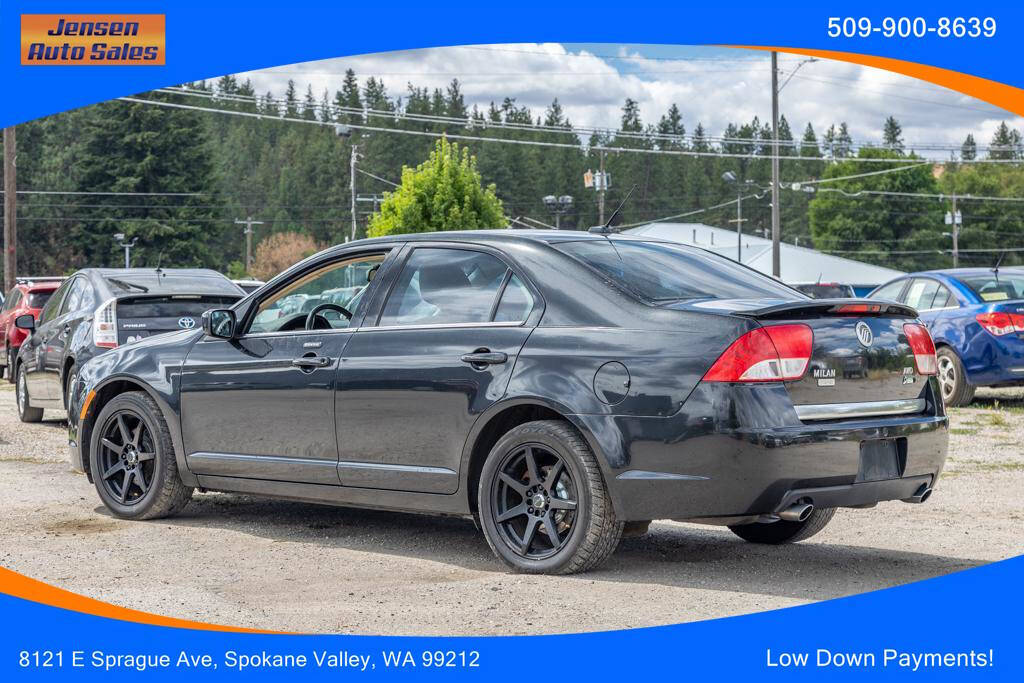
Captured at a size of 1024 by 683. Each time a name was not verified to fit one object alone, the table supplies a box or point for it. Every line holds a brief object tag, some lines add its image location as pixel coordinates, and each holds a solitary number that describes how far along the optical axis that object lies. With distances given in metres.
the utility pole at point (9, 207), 33.62
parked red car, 17.47
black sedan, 5.77
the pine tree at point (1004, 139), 142.38
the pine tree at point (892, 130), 139.88
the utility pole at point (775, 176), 40.78
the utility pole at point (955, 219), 100.04
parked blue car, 14.90
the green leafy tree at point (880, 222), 113.62
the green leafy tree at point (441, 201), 42.47
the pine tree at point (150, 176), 88.81
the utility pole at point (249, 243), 107.62
